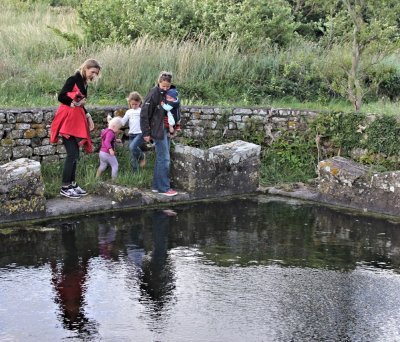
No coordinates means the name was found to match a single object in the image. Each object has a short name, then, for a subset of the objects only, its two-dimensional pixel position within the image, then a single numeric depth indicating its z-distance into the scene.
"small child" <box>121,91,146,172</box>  11.44
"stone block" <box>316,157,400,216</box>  10.59
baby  10.88
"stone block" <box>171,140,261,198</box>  11.30
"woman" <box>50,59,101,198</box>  10.26
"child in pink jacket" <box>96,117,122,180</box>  11.05
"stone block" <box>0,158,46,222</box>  9.49
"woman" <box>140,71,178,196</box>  10.73
